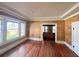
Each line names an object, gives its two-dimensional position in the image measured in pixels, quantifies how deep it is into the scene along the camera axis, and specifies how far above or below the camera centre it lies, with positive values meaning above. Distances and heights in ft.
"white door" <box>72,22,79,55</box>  8.46 -1.51
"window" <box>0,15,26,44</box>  8.48 +0.02
